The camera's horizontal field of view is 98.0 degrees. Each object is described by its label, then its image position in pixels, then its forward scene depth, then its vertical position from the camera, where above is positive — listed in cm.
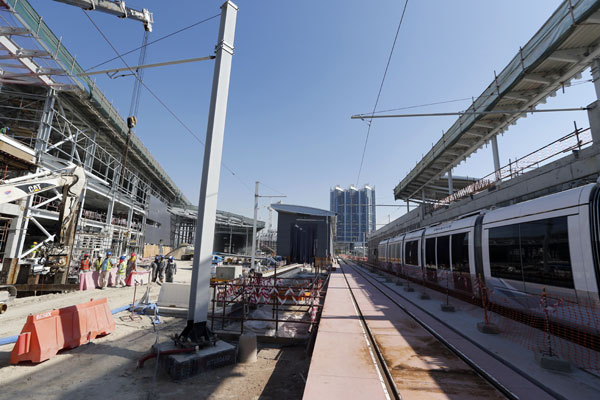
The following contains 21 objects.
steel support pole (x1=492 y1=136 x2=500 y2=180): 2167 +852
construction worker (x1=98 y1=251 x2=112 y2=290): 1562 -178
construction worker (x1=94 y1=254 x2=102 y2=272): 1655 -134
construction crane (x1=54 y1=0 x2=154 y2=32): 1715 +1675
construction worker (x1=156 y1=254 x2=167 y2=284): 1873 -180
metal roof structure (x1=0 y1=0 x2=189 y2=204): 1444 +1184
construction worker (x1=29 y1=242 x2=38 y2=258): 2036 -94
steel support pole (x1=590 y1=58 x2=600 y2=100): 1279 +931
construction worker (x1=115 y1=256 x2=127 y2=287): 1667 -174
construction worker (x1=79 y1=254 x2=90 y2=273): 1595 -126
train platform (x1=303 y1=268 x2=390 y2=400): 367 -197
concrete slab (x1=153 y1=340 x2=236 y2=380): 513 -232
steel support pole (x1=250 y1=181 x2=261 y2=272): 2342 +373
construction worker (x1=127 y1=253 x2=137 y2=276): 1857 -141
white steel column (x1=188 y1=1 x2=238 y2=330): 605 +171
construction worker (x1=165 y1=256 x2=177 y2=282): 1680 -159
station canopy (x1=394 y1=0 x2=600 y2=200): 1267 +1089
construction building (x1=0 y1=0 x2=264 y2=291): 1508 +1051
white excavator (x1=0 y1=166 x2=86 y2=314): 1063 +124
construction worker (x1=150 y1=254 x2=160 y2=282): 1858 -152
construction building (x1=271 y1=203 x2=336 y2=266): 4644 +488
